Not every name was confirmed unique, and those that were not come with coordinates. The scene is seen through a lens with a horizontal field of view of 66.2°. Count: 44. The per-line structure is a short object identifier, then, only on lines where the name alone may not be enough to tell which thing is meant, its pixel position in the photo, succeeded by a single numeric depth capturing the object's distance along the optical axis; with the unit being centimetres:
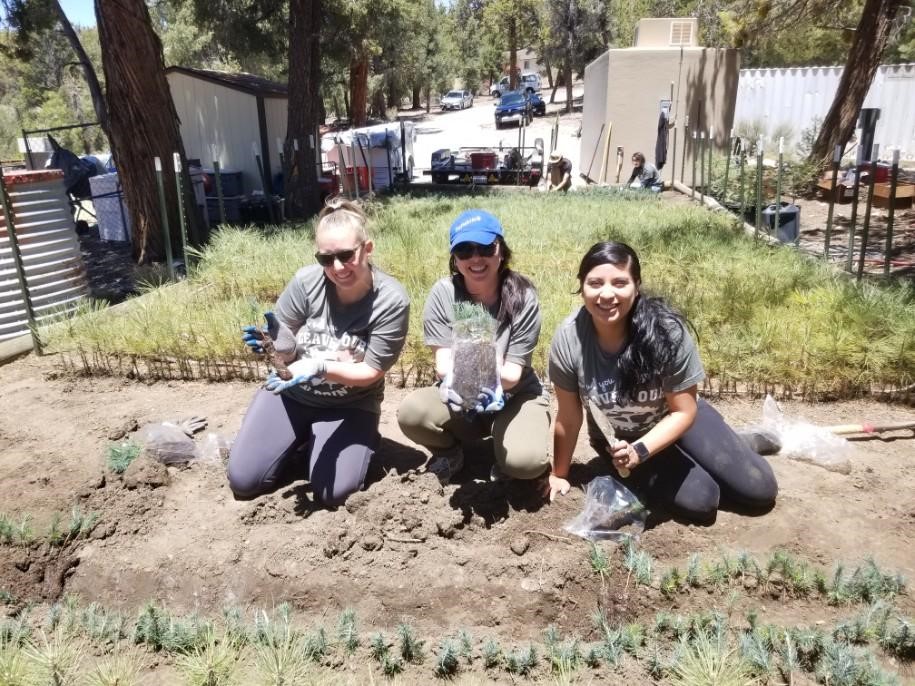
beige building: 1454
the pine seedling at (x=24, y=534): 270
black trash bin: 786
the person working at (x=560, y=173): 1322
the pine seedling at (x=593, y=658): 209
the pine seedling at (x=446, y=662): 210
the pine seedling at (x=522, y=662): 208
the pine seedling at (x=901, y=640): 208
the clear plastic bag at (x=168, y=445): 329
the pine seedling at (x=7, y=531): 271
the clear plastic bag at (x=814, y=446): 323
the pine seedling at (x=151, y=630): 223
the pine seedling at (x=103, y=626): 226
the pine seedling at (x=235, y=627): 219
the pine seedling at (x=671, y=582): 236
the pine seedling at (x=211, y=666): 200
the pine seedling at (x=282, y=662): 197
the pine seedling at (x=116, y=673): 199
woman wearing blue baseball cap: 270
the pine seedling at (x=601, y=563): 240
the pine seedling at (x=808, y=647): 206
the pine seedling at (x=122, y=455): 320
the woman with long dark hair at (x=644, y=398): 251
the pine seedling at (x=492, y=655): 212
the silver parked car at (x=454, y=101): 5053
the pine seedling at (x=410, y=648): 215
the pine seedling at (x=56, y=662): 201
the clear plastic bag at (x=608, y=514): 263
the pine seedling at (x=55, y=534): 273
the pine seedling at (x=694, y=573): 238
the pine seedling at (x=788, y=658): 200
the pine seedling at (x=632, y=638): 213
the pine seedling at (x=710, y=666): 192
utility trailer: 1562
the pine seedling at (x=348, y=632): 218
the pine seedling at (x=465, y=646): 214
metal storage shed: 1356
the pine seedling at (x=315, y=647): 214
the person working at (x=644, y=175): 1280
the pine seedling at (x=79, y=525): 279
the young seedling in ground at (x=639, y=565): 239
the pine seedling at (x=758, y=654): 201
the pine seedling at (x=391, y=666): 211
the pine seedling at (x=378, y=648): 216
